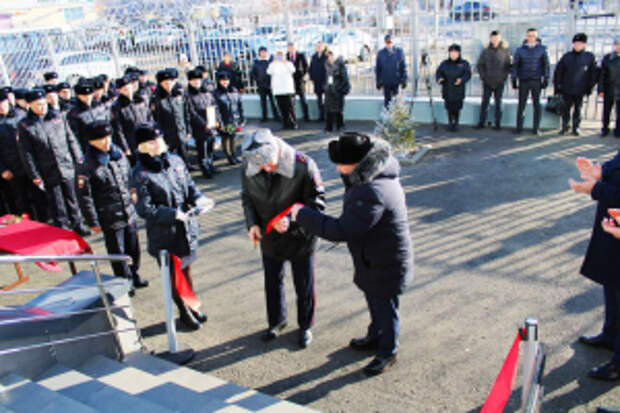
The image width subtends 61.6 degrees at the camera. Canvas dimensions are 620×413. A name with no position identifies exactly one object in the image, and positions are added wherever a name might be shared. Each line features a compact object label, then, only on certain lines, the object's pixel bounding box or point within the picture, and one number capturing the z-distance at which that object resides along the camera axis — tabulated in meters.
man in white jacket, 11.67
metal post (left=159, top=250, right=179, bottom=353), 4.04
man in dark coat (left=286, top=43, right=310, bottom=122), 12.33
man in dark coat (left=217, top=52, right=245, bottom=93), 12.83
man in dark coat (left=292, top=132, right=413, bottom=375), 3.40
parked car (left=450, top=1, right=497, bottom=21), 10.41
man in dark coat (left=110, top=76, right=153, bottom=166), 8.25
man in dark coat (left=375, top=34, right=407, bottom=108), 10.99
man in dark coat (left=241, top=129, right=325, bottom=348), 3.87
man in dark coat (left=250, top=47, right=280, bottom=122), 12.42
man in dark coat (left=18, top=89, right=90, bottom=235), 6.69
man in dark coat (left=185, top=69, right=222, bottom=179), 8.77
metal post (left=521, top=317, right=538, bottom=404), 2.60
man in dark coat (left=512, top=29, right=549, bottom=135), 9.52
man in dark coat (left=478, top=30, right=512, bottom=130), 9.97
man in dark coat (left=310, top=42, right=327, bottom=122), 11.52
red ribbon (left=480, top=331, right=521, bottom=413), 2.86
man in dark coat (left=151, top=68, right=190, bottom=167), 8.39
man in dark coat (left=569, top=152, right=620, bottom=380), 3.52
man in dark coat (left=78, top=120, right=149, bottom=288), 5.11
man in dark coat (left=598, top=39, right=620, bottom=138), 8.93
